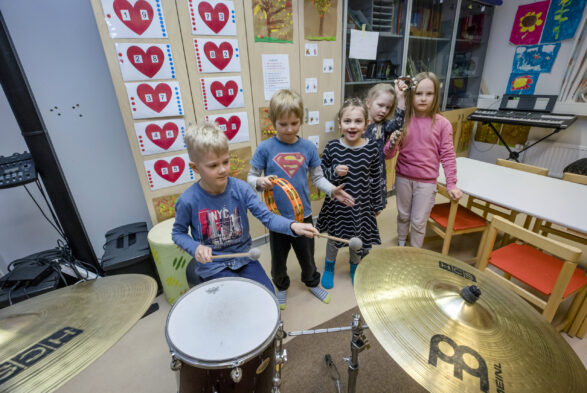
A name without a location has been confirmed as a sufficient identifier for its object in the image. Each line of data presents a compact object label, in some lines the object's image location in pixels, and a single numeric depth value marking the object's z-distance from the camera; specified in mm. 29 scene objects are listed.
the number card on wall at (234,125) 1880
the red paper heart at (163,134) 1649
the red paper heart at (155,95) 1570
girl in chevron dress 1504
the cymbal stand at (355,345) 929
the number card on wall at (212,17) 1623
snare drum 680
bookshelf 2568
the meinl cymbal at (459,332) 595
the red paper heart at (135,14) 1413
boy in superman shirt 1368
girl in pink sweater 1694
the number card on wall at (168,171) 1711
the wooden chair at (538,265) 1085
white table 1405
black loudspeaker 1541
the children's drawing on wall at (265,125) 2035
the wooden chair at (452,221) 1802
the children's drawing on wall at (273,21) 1823
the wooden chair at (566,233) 1769
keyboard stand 3352
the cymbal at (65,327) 601
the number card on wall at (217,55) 1693
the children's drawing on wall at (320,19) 2031
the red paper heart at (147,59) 1494
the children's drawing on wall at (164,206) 1780
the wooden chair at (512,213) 1997
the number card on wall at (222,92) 1776
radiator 3207
